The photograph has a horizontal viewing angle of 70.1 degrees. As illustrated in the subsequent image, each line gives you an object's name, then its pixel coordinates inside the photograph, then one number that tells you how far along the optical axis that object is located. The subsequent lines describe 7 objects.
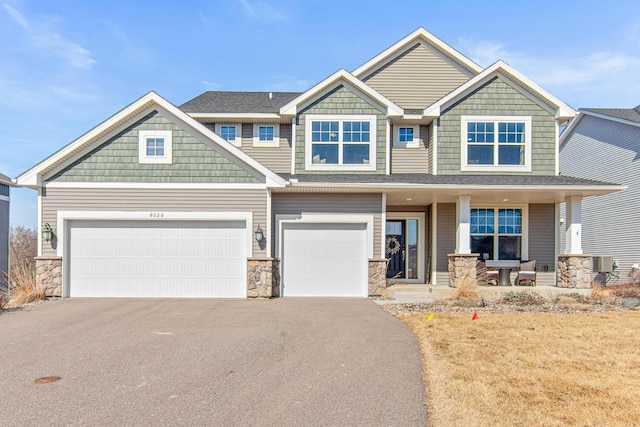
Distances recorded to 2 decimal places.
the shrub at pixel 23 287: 11.66
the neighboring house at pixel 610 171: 17.83
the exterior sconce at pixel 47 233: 12.07
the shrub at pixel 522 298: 11.41
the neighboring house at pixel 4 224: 17.16
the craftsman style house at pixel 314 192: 12.34
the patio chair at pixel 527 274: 14.17
